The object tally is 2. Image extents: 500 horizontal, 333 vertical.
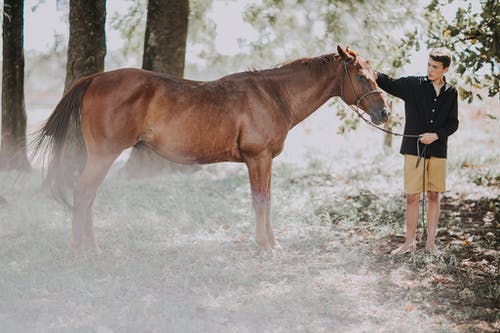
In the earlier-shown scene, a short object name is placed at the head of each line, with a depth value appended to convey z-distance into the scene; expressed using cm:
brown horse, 512
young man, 525
